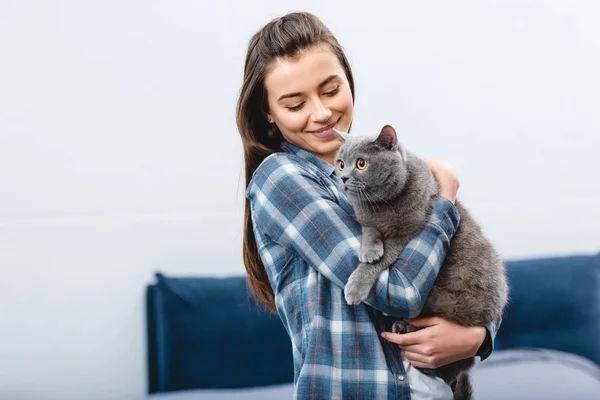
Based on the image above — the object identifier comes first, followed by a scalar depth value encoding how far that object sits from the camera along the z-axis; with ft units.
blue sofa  7.41
